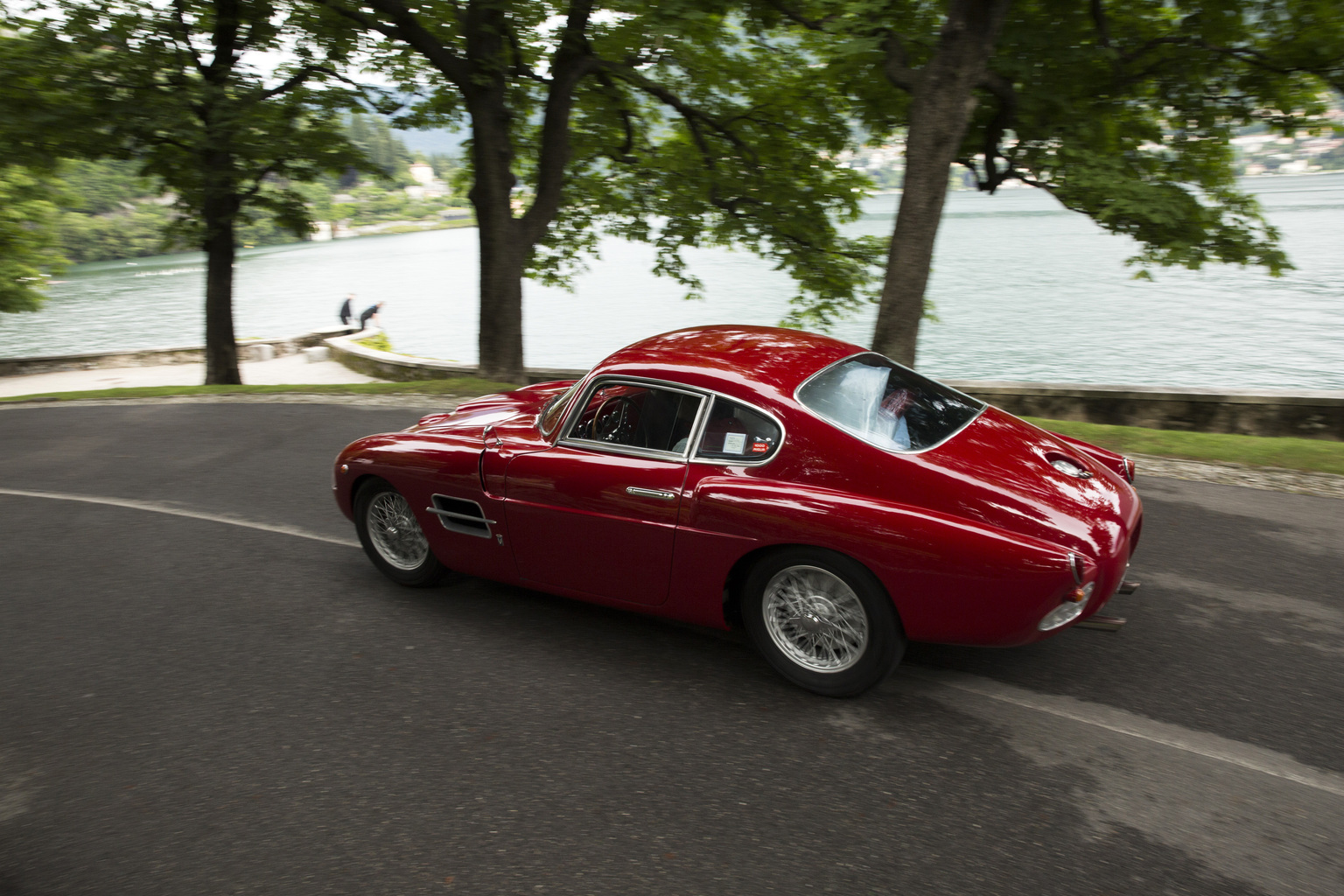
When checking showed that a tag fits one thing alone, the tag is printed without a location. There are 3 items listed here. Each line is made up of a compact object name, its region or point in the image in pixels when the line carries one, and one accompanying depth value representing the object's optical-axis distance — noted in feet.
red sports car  11.82
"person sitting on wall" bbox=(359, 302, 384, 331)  102.81
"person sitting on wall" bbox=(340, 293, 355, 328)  108.47
